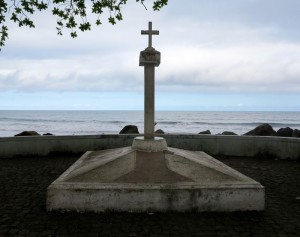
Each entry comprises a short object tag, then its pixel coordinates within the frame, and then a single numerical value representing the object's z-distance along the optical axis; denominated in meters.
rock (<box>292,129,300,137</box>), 16.43
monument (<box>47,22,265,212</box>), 5.50
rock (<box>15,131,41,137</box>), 14.16
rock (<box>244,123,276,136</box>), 19.19
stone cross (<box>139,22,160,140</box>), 7.11
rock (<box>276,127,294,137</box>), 20.73
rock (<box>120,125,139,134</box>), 19.04
